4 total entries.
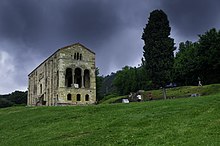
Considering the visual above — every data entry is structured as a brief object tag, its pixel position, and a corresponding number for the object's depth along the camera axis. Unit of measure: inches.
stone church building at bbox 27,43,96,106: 1703.9
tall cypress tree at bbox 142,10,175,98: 1417.9
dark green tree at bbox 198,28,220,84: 1854.1
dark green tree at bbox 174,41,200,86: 2043.2
